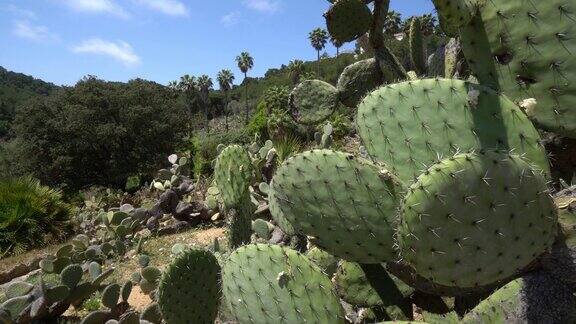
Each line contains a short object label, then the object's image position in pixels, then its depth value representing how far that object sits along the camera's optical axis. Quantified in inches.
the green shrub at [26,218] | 380.2
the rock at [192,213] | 313.9
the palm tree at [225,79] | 2124.8
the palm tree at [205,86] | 2152.9
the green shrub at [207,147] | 585.3
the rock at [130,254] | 267.5
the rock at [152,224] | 316.2
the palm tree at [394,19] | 1174.0
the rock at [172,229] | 311.7
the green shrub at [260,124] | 947.3
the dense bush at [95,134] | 854.5
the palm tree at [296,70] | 1581.3
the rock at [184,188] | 340.2
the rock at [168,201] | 327.9
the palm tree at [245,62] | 2075.5
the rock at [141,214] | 324.5
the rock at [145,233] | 289.8
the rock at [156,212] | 327.3
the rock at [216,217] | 304.5
